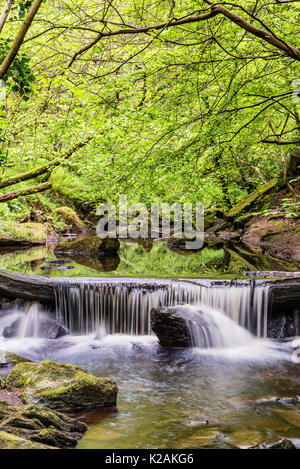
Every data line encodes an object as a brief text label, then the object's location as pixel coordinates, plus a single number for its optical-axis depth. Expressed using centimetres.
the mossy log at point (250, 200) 1920
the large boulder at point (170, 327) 678
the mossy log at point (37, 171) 1088
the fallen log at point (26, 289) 816
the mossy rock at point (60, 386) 411
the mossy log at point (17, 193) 1280
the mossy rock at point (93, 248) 1501
